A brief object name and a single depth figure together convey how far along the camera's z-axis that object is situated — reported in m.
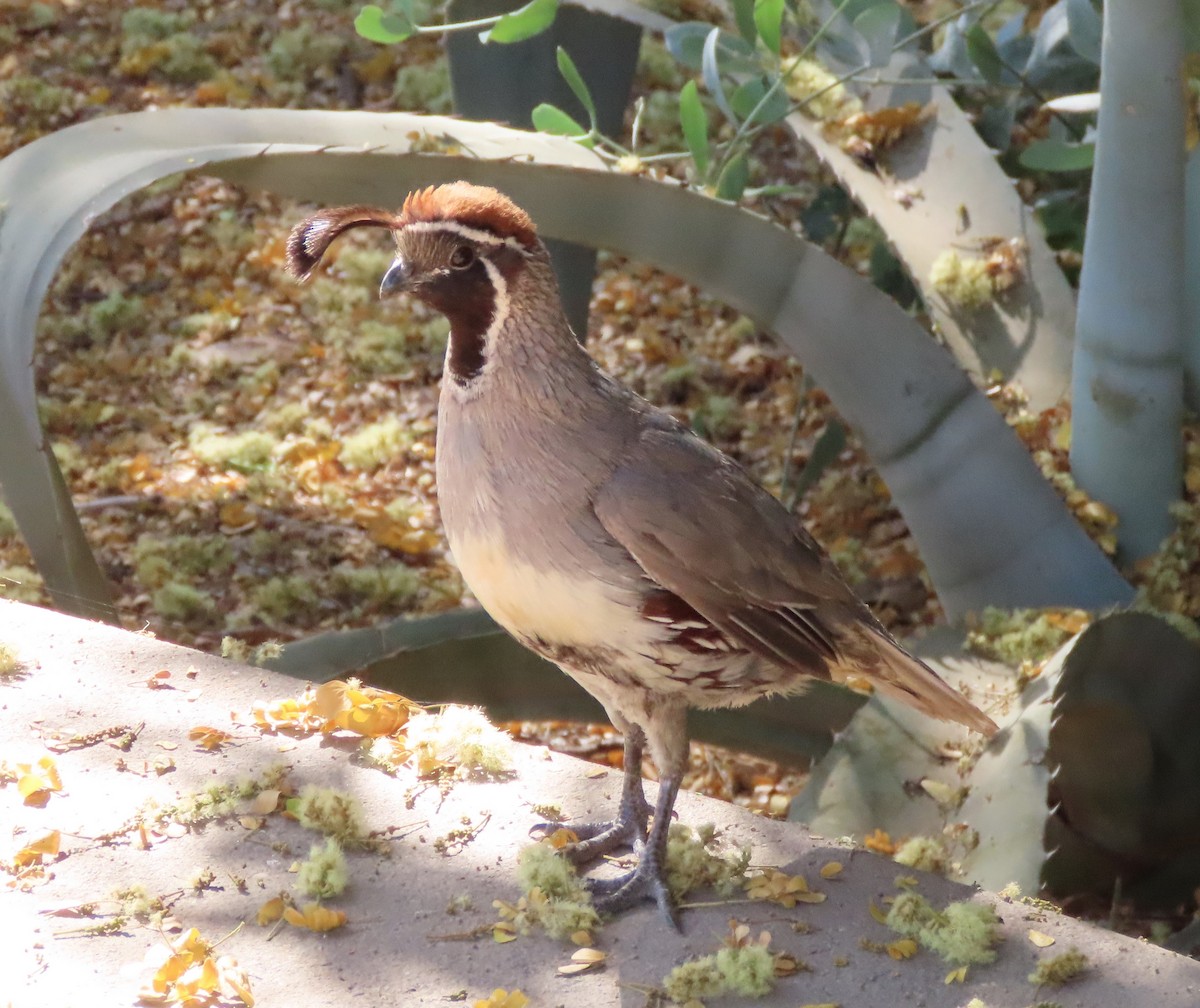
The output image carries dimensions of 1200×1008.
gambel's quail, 3.34
